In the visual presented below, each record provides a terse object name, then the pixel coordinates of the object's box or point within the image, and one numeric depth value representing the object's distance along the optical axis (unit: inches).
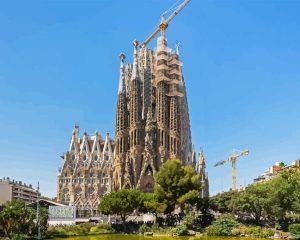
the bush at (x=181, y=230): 1676.2
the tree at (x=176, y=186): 1903.6
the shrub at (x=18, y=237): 1224.8
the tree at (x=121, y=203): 1887.6
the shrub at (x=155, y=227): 1797.3
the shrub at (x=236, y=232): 1593.9
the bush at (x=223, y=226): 1627.4
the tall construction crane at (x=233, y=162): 4037.7
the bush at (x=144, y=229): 1817.1
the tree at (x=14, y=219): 1337.6
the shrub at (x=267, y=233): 1500.1
